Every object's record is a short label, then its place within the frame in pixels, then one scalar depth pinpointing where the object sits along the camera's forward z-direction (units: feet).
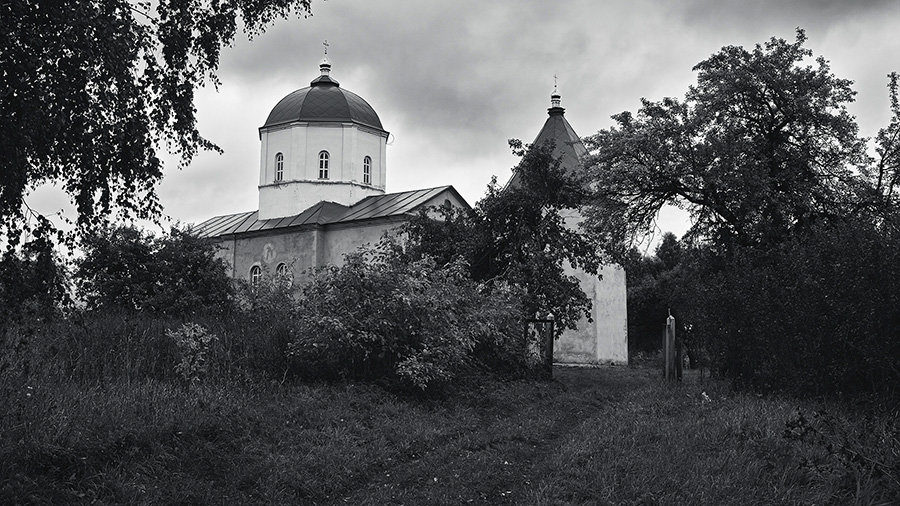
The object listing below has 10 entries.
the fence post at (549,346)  59.00
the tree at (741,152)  67.21
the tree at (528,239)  65.31
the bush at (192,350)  31.30
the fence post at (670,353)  52.85
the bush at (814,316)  32.71
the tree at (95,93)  22.22
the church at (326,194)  116.47
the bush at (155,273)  80.43
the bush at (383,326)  37.81
